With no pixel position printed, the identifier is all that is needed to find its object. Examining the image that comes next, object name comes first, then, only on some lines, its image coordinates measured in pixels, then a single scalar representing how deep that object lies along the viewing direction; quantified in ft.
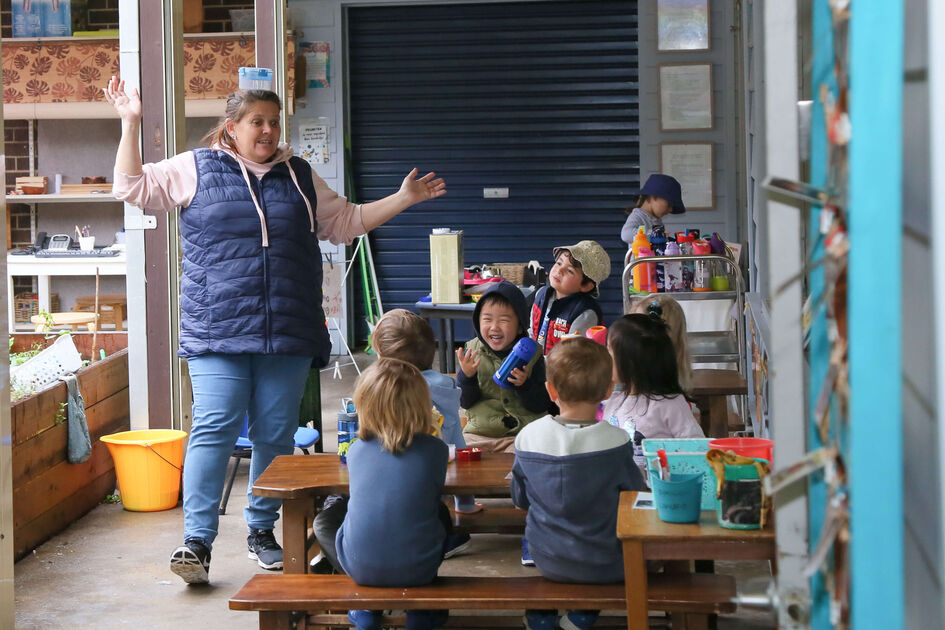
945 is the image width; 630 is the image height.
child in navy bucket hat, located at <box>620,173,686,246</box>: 24.50
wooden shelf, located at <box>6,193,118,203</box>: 33.91
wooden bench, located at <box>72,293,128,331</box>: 33.53
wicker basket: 27.86
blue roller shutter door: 35.14
